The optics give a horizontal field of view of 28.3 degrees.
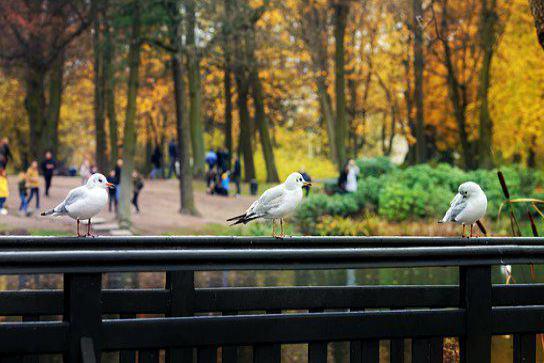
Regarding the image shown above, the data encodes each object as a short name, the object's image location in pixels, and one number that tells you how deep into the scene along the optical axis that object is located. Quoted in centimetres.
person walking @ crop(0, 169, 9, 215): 3245
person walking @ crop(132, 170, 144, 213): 3762
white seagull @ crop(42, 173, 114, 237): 754
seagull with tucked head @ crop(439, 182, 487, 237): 784
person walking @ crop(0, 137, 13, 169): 3457
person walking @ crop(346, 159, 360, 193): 3209
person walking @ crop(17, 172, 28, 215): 3378
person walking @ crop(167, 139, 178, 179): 5562
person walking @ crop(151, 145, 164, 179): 5750
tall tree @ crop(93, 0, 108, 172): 4288
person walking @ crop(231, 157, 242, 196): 4734
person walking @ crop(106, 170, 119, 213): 3605
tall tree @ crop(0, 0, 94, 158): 4862
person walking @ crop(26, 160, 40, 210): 3322
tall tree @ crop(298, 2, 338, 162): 5009
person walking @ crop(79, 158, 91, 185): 4316
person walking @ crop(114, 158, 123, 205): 3620
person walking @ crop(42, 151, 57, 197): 3684
